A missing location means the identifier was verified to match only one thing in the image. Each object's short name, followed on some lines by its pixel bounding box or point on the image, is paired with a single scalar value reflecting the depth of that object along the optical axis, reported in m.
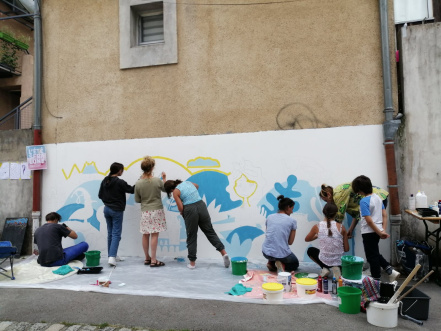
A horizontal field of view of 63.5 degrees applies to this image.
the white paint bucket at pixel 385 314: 3.35
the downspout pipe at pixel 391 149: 5.25
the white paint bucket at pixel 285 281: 4.31
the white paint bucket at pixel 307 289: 4.11
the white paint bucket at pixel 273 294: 4.00
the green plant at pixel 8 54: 11.25
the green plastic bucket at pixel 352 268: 4.10
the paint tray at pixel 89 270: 5.32
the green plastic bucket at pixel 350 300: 3.67
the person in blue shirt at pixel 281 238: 4.97
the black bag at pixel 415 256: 4.68
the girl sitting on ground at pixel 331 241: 4.57
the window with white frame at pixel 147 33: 6.30
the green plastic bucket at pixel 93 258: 5.59
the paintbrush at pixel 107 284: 4.71
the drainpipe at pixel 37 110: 6.71
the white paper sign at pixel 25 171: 6.86
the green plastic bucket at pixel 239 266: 5.08
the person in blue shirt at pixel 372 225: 4.37
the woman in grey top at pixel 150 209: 5.71
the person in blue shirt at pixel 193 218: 5.43
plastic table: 4.53
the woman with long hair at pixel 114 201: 5.80
